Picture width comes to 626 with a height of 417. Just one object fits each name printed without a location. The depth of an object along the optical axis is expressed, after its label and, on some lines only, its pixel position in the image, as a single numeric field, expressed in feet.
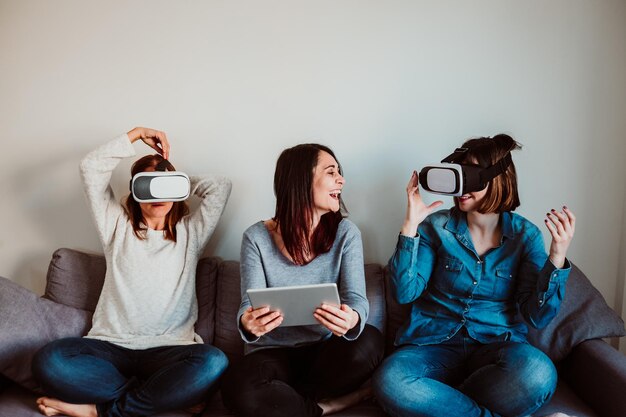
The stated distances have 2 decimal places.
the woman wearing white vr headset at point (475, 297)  5.66
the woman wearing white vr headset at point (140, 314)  6.07
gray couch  5.99
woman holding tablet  6.02
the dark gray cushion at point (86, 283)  7.30
